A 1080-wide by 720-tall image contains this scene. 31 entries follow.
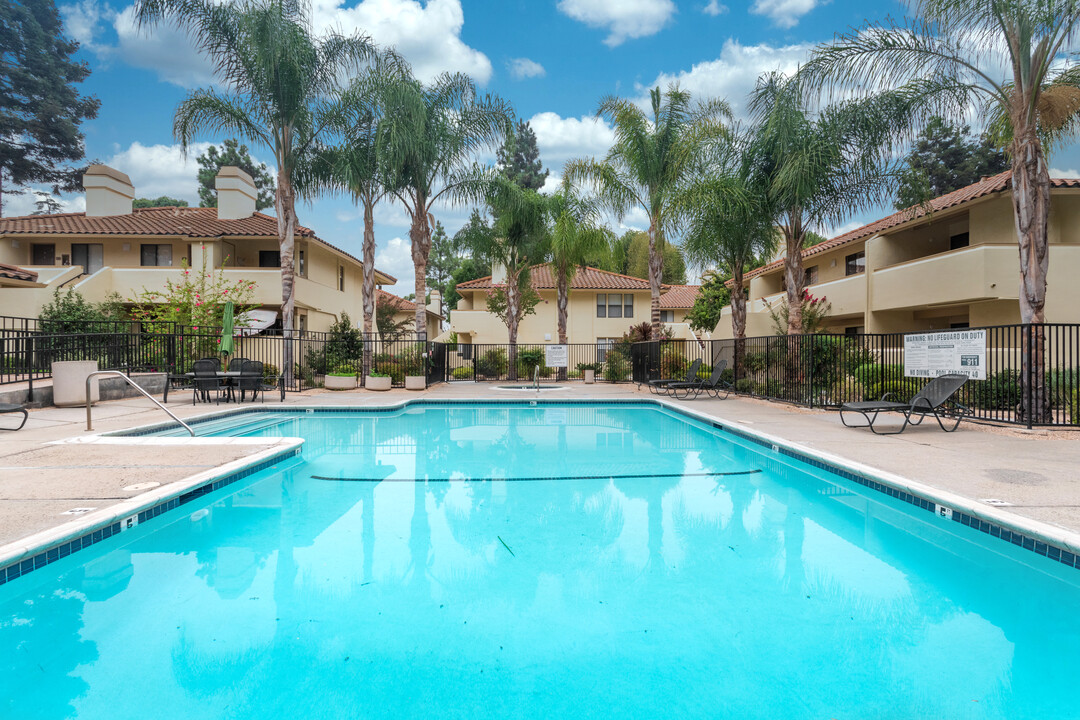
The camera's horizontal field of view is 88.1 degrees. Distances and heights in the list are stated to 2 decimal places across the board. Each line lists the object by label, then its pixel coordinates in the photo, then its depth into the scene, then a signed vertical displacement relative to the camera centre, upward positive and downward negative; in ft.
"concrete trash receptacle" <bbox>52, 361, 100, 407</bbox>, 36.32 -1.11
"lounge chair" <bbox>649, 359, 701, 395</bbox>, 52.50 -1.87
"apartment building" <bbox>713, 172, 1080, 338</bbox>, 49.26 +9.25
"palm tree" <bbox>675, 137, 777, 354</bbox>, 48.57 +13.15
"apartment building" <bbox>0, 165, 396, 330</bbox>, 69.87 +15.73
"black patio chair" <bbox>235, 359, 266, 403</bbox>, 42.45 -1.09
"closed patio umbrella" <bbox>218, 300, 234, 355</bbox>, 46.14 +2.56
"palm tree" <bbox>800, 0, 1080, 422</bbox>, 30.07 +17.20
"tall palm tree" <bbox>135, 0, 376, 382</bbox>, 49.85 +26.91
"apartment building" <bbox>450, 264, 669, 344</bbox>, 105.19 +10.27
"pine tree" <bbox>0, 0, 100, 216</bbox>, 99.04 +48.77
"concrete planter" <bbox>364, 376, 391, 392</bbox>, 57.67 -2.18
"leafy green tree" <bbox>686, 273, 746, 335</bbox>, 102.58 +10.29
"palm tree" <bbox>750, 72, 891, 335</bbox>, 42.68 +15.66
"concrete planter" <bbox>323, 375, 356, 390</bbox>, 57.72 -1.96
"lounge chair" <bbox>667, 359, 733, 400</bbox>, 51.72 -2.48
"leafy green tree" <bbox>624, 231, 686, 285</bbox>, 156.41 +28.95
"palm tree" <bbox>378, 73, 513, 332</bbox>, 53.11 +21.85
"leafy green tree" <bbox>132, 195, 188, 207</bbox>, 152.49 +44.48
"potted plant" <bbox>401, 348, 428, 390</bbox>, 59.82 -0.85
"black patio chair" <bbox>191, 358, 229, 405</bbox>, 42.06 -1.13
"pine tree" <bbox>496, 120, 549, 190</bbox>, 160.76 +58.65
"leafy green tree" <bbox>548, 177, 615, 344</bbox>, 67.77 +15.64
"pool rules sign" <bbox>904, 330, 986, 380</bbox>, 30.30 +0.28
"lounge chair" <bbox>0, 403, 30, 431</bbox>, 26.05 -2.02
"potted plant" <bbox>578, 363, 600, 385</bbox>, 76.36 -1.48
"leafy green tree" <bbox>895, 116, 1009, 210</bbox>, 112.16 +40.82
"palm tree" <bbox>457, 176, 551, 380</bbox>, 70.38 +16.10
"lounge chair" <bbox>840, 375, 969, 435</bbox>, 29.40 -2.39
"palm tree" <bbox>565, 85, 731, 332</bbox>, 56.54 +21.70
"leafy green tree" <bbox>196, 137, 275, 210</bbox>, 136.67 +48.97
